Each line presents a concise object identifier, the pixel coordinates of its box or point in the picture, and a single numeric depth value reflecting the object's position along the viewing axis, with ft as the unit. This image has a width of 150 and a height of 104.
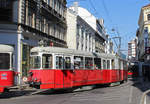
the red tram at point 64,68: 47.91
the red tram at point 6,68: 43.62
